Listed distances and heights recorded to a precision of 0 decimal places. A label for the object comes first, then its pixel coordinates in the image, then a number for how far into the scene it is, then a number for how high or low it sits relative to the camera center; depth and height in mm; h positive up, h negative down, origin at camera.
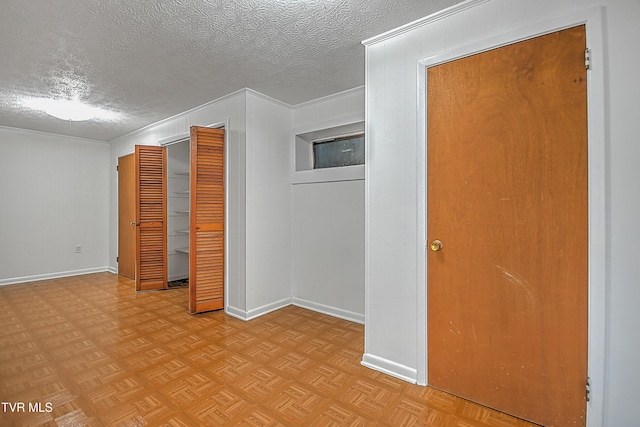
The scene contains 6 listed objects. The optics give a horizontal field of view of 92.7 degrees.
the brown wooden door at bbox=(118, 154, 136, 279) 5055 -38
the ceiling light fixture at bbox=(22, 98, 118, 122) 3477 +1281
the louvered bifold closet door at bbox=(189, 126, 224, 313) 3299 -87
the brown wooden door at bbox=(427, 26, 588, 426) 1538 -87
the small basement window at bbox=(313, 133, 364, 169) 3303 +702
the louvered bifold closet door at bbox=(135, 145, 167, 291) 4293 -50
